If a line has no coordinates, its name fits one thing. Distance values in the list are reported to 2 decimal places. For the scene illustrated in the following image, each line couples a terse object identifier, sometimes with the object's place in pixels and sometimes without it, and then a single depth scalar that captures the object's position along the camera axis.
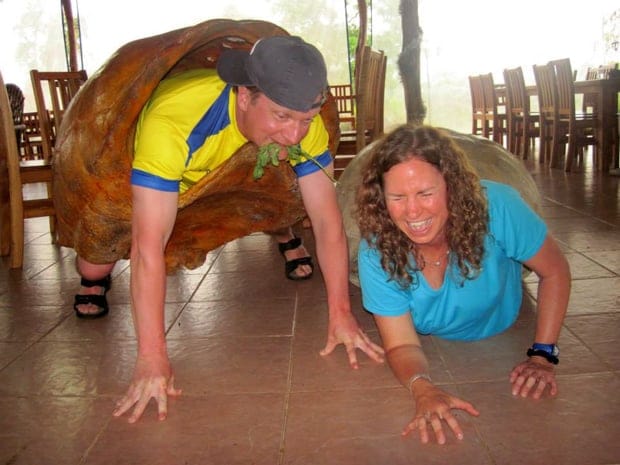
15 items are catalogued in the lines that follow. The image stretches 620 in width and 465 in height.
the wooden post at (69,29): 9.16
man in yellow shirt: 1.60
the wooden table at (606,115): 5.61
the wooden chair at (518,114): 7.00
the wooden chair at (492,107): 8.03
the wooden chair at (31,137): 7.53
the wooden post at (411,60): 9.16
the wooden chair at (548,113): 6.16
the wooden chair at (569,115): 5.85
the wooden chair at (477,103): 8.57
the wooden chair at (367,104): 3.92
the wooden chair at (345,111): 5.81
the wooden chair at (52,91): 4.00
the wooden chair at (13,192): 3.18
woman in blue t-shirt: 1.54
